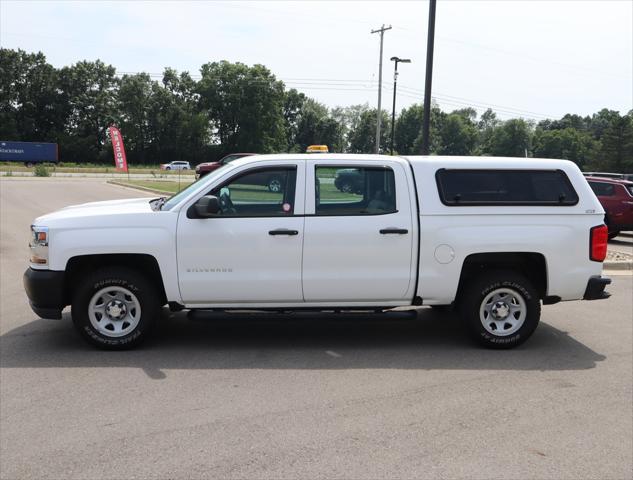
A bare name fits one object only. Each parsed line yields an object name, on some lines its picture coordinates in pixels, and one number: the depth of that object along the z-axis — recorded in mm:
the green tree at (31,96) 86812
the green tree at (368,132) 105875
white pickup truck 6062
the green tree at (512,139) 93875
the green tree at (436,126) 92388
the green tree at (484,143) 104206
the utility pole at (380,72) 45359
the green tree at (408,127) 109594
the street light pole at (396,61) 43919
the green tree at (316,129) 114875
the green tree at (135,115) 89938
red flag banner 38525
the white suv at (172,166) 73162
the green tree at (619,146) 68250
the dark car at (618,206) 16469
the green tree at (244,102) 92750
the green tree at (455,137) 105188
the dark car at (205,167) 32666
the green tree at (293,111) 117125
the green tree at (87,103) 89938
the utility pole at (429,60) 15773
